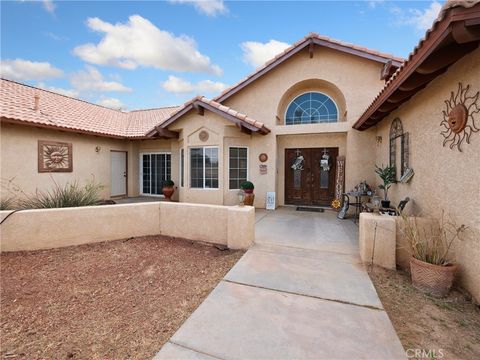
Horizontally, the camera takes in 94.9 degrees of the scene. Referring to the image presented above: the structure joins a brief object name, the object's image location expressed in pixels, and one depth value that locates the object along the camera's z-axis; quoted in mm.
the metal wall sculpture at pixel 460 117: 3715
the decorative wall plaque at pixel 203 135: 10789
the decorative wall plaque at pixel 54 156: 10172
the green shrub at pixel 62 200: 7602
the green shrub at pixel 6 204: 8543
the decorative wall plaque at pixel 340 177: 10172
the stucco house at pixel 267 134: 9164
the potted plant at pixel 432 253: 3775
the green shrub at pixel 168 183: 12273
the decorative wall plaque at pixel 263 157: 10955
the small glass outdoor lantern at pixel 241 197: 6245
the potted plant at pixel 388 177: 7277
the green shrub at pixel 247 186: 10344
